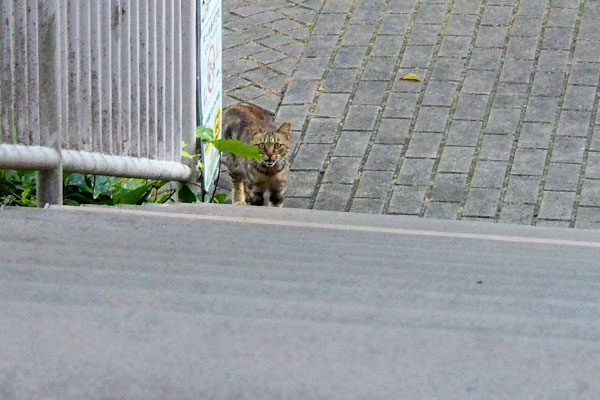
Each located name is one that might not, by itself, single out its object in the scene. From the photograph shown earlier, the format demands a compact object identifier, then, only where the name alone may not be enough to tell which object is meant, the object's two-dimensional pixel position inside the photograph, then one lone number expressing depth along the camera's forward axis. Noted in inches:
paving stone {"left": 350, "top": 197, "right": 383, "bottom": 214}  482.0
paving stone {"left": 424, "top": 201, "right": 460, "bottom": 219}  474.6
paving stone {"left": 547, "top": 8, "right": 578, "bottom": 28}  623.2
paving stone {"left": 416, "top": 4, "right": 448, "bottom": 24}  632.4
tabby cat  509.7
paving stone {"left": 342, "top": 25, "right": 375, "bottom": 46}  615.8
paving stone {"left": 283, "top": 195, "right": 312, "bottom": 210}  496.6
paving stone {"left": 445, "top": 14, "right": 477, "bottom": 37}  620.4
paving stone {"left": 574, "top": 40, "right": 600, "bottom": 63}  591.5
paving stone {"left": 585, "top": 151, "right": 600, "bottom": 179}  501.7
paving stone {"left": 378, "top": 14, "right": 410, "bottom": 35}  622.8
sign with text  402.6
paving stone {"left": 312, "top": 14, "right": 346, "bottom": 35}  632.4
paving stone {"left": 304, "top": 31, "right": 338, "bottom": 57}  612.1
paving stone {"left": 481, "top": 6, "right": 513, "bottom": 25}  628.7
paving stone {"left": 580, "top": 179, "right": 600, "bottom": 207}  483.5
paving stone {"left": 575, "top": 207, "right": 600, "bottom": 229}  464.8
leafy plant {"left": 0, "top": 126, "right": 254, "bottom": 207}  316.6
